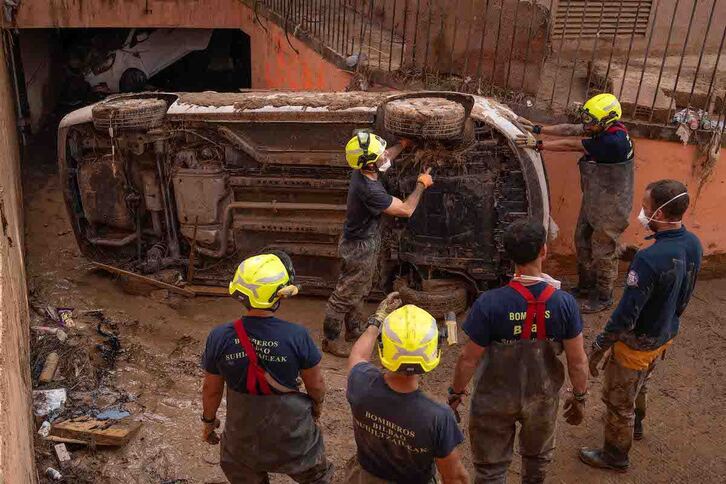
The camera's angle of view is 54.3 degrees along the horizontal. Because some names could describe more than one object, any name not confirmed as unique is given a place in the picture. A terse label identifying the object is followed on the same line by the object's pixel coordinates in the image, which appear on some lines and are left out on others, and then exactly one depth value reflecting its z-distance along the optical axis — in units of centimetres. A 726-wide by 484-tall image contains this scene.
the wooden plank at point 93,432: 464
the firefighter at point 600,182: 578
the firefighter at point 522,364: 350
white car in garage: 1262
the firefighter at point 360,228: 520
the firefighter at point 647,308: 394
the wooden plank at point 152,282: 681
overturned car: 589
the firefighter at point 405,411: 290
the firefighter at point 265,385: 338
